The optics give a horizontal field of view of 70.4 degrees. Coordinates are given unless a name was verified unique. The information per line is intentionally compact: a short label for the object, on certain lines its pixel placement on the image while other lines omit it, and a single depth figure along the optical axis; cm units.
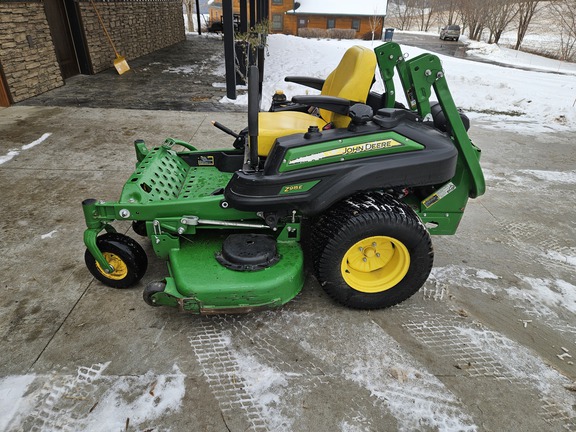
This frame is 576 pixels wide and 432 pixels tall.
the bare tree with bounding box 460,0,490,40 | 2967
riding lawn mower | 217
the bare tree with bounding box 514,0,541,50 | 2388
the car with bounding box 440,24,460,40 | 3069
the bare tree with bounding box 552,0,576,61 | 1734
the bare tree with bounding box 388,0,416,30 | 4275
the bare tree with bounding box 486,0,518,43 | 2656
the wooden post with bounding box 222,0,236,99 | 639
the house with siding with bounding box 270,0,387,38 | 3244
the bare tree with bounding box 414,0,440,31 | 4191
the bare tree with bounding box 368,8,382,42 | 3122
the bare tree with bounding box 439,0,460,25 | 3522
